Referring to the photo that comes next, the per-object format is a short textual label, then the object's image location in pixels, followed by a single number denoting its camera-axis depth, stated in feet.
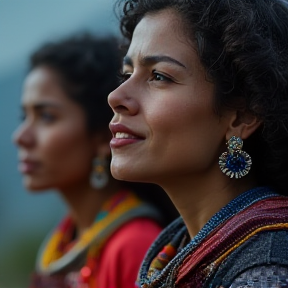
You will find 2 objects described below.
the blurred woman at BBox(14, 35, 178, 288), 11.55
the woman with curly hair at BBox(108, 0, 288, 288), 7.18
